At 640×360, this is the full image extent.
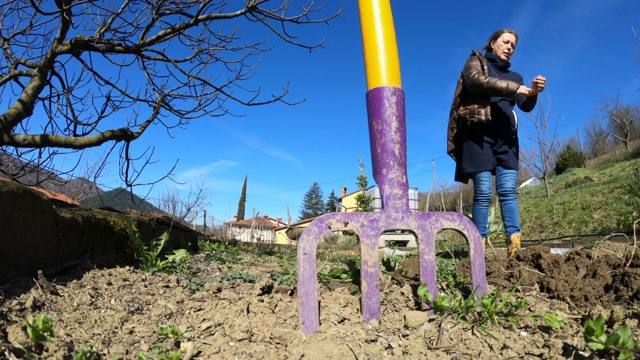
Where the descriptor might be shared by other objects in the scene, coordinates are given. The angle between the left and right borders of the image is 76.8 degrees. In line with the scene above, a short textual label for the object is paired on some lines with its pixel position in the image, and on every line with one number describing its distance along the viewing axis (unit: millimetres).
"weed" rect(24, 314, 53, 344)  1174
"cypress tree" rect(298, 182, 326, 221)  57312
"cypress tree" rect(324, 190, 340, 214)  49706
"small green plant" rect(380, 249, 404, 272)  2035
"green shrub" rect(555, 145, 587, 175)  27984
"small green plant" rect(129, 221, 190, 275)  2402
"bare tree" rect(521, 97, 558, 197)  23581
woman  2654
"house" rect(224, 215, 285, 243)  25656
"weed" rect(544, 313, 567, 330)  1362
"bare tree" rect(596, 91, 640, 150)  33125
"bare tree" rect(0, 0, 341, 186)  3262
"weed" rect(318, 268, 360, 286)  1897
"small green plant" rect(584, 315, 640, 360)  1090
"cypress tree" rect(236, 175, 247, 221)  46800
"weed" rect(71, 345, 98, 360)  1173
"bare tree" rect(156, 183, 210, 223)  14331
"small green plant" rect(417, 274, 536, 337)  1488
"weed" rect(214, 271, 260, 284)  2150
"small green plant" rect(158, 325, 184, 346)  1391
